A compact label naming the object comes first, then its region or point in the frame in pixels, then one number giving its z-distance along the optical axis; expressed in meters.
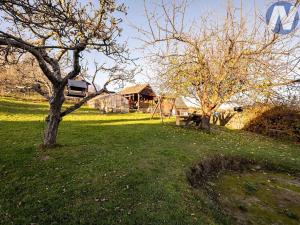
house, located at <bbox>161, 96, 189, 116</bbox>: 41.88
